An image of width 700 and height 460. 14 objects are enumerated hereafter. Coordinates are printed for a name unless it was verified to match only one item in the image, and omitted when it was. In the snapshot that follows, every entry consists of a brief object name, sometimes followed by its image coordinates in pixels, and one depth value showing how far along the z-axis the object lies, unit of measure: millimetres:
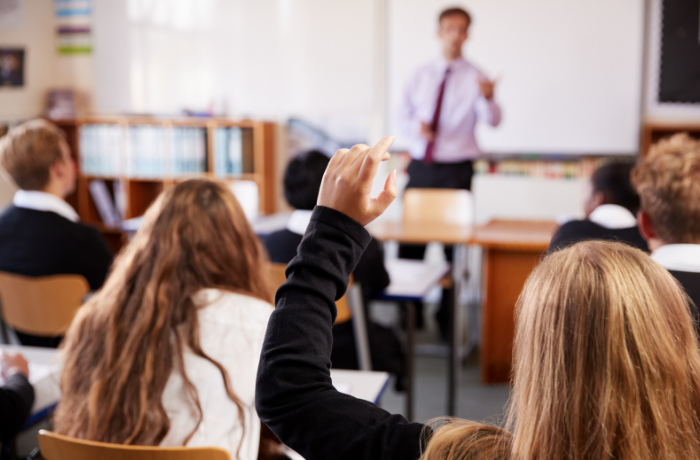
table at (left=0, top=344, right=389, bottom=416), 1472
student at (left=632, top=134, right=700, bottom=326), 1476
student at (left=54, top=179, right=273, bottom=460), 1183
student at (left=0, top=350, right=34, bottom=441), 1343
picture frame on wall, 4789
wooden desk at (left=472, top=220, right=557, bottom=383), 3137
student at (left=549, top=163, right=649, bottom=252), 2180
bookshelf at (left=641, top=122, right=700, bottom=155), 4242
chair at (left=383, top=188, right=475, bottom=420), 3805
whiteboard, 4398
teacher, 4422
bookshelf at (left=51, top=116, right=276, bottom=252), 4797
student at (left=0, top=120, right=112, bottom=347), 2416
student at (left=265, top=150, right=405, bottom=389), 2350
